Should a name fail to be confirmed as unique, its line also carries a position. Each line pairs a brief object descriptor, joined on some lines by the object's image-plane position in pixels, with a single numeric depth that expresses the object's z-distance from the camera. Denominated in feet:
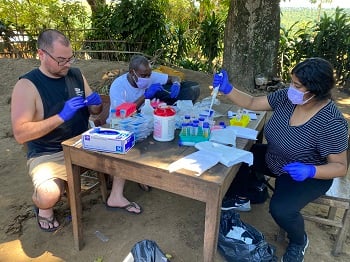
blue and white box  5.31
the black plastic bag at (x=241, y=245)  6.08
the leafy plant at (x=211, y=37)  22.98
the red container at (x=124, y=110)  6.17
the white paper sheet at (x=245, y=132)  6.32
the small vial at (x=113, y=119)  6.16
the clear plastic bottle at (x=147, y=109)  6.68
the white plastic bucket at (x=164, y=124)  5.57
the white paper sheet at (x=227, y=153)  5.09
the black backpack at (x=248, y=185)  7.76
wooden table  4.73
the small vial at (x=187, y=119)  6.33
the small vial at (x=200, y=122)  5.97
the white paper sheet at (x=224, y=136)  5.87
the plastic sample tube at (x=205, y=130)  5.92
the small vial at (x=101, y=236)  7.11
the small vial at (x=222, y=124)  6.65
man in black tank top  6.39
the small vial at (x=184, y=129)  5.90
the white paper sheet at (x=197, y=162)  4.87
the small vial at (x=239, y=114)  7.21
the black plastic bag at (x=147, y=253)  5.69
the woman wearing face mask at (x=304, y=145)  5.76
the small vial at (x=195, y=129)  5.90
